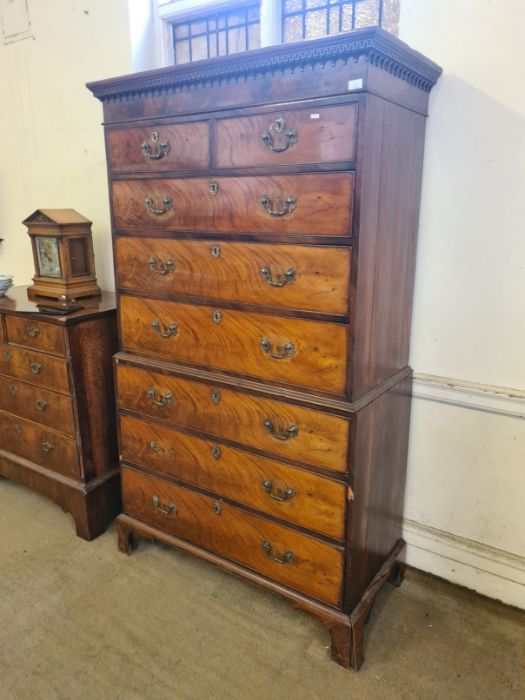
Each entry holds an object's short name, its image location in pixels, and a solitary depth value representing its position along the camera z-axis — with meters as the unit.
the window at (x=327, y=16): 1.63
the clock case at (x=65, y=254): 2.01
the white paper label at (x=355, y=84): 1.14
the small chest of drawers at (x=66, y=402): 1.89
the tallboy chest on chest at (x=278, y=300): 1.23
